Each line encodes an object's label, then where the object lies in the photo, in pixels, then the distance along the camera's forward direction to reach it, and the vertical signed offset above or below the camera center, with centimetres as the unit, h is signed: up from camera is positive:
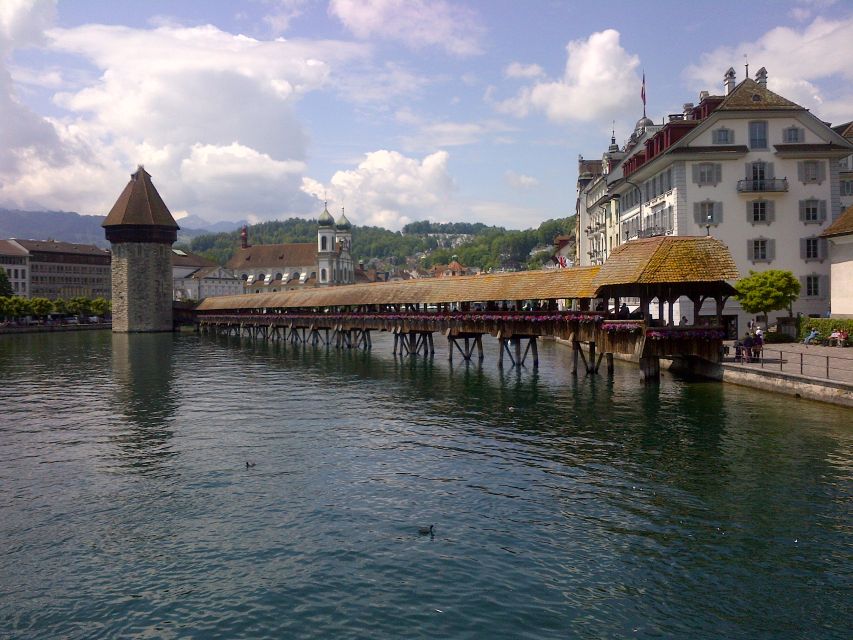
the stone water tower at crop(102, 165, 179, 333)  9538 +861
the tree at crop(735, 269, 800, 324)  3709 +125
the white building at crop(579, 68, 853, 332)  4216 +771
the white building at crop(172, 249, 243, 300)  14375 +863
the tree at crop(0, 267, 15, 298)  10619 +557
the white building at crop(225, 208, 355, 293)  15250 +1289
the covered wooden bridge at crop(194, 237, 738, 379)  2969 +86
